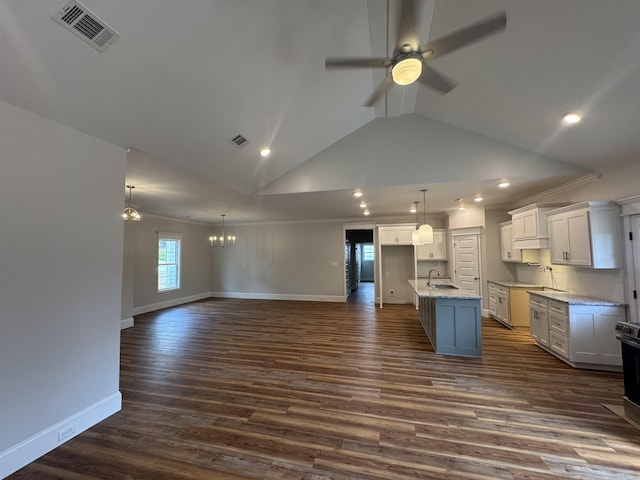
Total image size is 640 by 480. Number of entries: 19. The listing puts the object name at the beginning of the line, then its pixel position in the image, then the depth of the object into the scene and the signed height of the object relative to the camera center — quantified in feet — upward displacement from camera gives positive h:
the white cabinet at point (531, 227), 14.67 +1.54
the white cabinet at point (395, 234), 24.18 +1.89
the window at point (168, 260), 24.75 -0.38
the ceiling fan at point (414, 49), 4.86 +4.33
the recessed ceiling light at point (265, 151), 12.52 +5.09
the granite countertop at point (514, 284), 16.74 -2.11
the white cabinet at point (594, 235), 11.23 +0.76
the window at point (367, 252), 48.80 +0.42
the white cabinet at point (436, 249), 24.29 +0.43
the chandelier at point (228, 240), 30.20 +1.83
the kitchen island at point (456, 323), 12.62 -3.45
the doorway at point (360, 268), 29.50 -2.04
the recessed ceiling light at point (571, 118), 9.43 +4.97
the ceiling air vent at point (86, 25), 5.06 +4.79
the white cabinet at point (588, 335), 10.74 -3.54
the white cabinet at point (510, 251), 17.21 +0.11
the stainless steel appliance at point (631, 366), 7.64 -3.49
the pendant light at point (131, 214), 14.59 +2.41
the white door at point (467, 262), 20.51 -0.71
